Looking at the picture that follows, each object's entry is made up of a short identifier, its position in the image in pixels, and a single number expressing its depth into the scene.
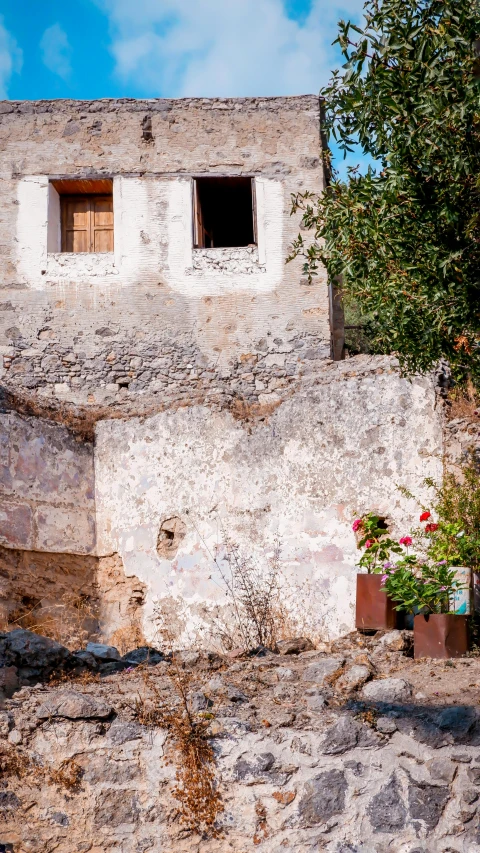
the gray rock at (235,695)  5.83
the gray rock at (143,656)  6.95
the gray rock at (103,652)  6.77
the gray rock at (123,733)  5.51
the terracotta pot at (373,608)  7.59
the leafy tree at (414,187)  6.31
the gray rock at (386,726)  5.48
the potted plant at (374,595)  7.60
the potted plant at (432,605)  6.71
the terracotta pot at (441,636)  6.69
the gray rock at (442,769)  5.32
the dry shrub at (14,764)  5.41
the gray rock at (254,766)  5.38
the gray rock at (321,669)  6.21
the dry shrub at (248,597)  8.98
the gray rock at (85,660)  6.45
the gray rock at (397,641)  7.00
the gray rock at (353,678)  5.96
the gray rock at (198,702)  5.66
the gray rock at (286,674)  6.26
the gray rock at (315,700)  5.71
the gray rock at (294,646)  7.74
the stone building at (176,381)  9.19
